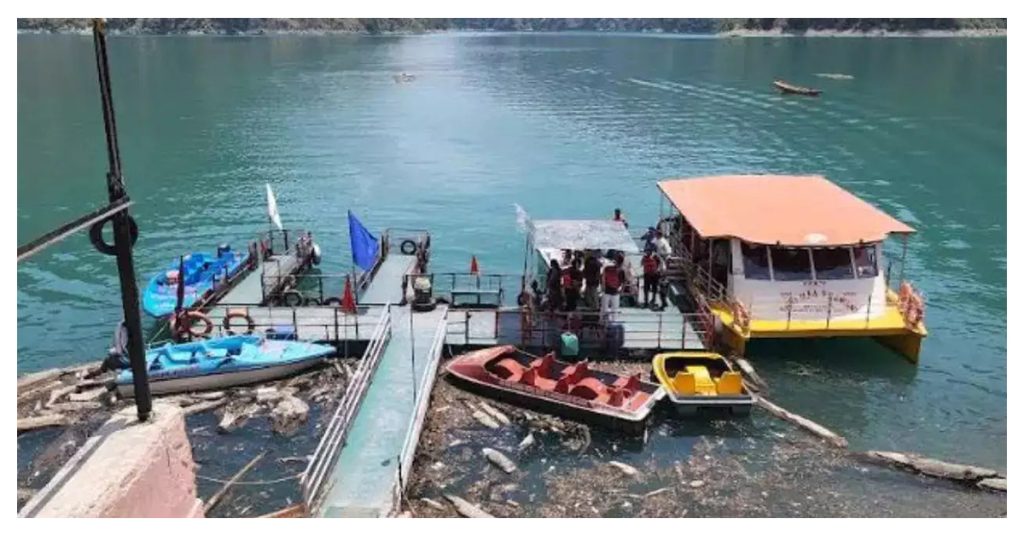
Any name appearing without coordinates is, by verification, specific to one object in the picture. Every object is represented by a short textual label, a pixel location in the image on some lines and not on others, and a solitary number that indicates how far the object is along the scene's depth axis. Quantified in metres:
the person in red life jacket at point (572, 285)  22.91
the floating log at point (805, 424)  19.28
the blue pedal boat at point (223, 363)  20.67
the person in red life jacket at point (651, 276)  24.61
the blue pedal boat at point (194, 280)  26.22
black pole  6.35
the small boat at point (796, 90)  90.94
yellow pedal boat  19.52
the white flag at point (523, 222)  22.97
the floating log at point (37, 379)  21.80
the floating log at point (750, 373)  22.00
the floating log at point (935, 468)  17.61
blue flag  26.36
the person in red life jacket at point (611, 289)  22.48
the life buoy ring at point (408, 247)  32.06
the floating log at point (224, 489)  16.27
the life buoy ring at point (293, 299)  26.37
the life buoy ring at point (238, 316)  23.05
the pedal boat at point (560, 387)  18.97
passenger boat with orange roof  22.50
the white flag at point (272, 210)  26.68
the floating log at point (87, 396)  20.69
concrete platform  5.89
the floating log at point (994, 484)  17.28
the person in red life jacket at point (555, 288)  22.95
